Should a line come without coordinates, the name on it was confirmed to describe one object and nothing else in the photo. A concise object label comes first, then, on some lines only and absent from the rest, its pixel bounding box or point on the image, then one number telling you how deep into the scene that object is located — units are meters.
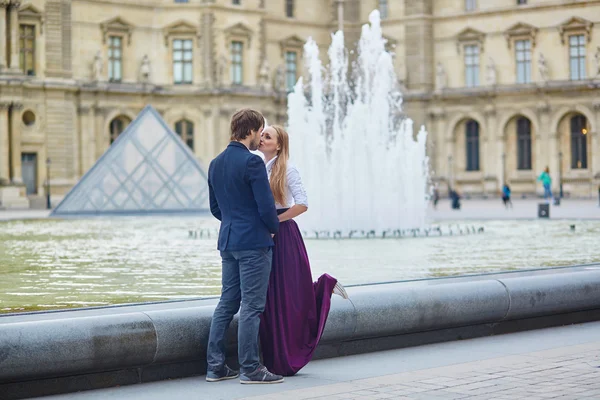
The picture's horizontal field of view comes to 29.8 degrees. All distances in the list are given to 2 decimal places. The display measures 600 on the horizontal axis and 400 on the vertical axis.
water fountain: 27.55
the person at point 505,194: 43.91
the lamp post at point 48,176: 52.00
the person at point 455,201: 43.82
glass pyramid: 40.94
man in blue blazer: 8.53
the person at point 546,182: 49.44
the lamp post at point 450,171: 60.69
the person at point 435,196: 47.21
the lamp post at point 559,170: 56.91
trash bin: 34.12
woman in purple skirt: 8.83
